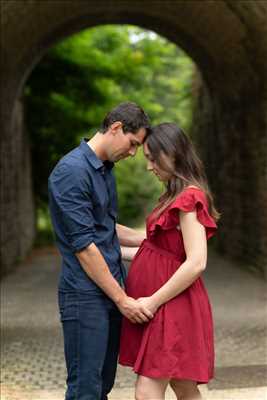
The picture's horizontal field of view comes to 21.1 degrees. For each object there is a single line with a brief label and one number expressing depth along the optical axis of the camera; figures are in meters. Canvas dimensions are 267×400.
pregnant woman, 2.91
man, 2.88
